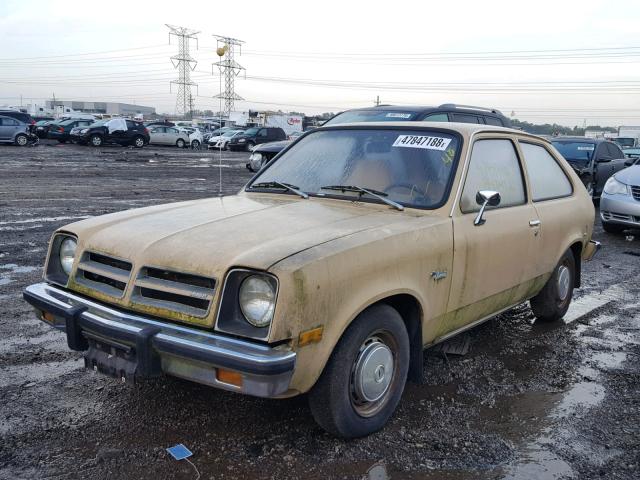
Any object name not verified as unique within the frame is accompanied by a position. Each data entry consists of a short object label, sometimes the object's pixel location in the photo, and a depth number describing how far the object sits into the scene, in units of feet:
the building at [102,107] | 408.61
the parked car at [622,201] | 31.01
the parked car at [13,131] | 95.35
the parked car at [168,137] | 124.57
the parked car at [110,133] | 106.73
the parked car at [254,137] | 117.70
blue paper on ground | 9.96
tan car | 9.06
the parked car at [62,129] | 112.06
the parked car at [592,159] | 44.21
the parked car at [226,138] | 119.36
